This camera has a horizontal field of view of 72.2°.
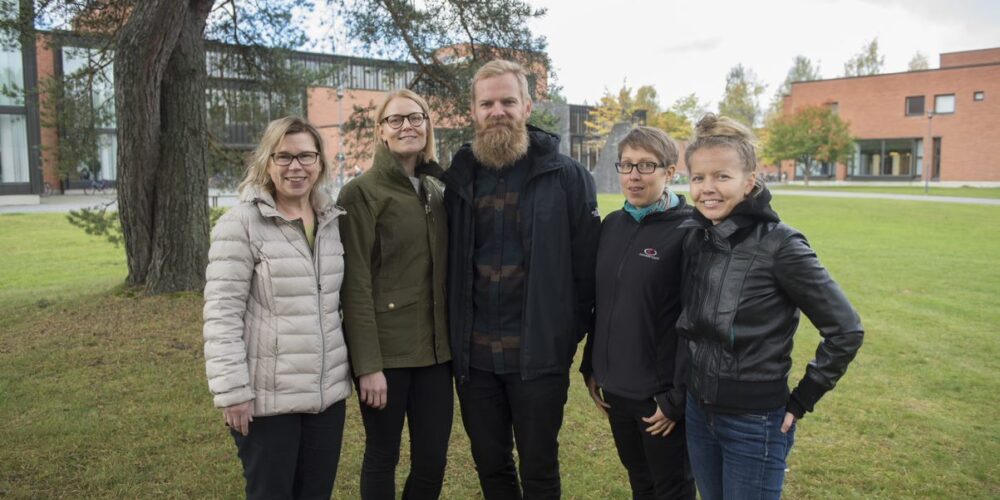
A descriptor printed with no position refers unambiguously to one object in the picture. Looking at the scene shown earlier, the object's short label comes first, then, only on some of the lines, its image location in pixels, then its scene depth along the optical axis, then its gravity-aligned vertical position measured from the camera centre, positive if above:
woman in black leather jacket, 2.33 -0.46
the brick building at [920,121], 48.69 +4.81
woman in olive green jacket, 2.95 -0.51
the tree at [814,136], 50.16 +3.59
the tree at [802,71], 90.00 +15.00
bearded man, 3.02 -0.40
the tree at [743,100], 66.38 +8.39
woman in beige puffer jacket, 2.57 -0.54
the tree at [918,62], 89.38 +16.09
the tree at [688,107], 60.19 +6.85
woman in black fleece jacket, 2.81 -0.56
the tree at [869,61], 81.06 +14.70
